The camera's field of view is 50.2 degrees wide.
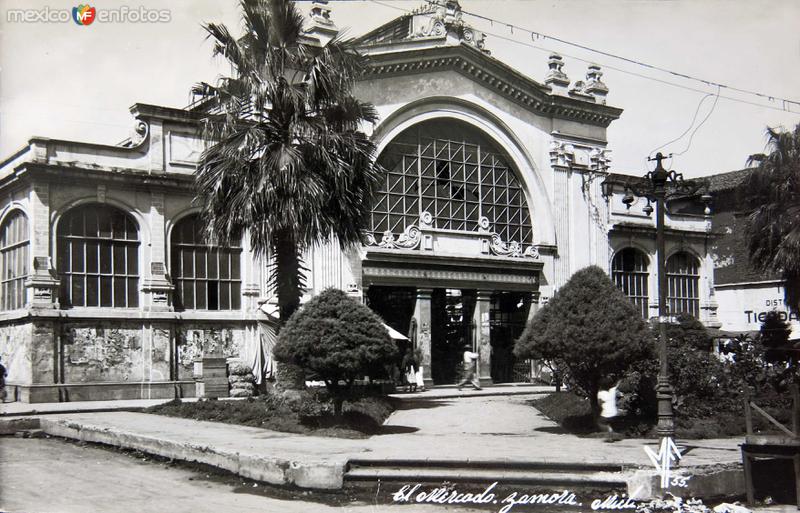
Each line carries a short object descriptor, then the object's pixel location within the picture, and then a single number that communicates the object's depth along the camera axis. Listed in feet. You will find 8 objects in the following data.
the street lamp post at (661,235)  42.93
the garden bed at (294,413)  52.13
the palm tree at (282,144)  59.82
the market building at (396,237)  78.79
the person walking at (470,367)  99.35
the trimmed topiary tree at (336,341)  50.24
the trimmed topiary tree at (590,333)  50.39
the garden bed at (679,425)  52.21
